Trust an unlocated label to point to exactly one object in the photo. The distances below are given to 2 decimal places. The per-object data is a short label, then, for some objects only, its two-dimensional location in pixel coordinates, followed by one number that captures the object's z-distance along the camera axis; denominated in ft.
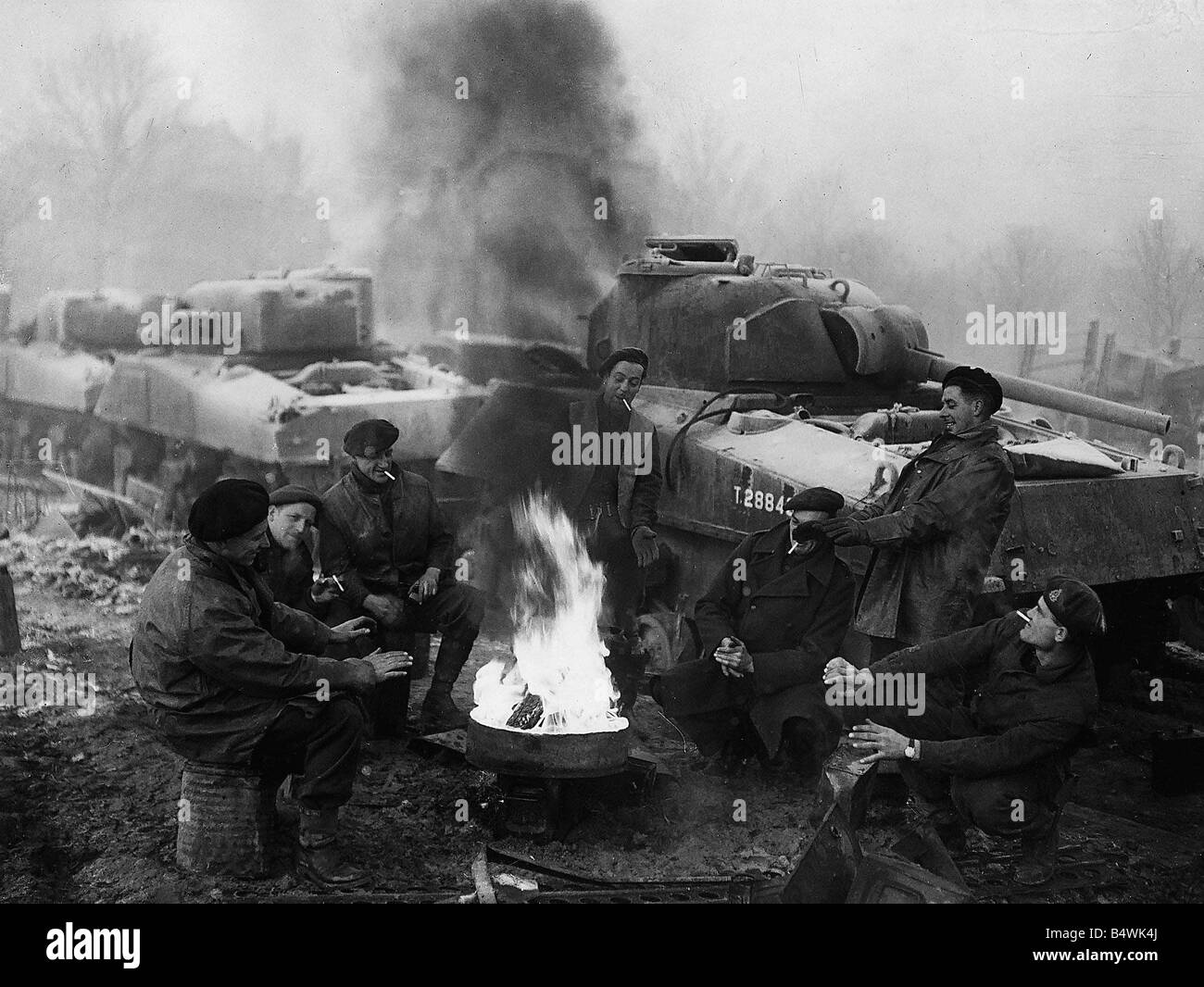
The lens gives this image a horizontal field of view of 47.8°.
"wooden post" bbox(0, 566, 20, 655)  24.76
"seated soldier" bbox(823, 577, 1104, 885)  16.20
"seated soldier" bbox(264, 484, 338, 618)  18.81
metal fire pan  17.03
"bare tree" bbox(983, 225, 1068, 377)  38.65
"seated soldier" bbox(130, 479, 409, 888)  15.60
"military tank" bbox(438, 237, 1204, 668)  22.18
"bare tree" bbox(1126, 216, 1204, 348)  35.32
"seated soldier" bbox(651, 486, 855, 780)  19.25
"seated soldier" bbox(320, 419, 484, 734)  21.26
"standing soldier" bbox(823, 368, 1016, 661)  19.07
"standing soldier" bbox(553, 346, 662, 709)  23.73
